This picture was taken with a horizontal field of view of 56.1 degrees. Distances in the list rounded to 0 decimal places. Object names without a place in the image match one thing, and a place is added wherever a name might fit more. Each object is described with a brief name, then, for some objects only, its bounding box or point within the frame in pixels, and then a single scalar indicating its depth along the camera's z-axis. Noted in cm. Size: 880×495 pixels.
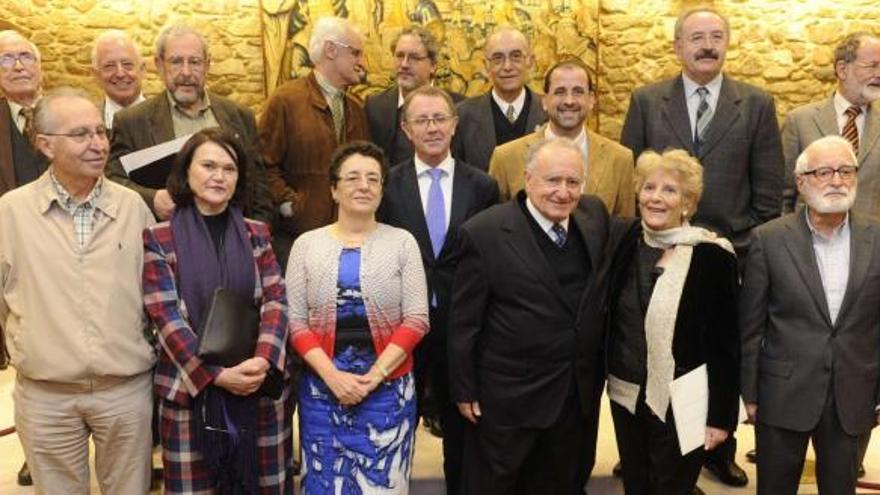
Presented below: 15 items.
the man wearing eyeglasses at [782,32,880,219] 363
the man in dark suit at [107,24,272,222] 329
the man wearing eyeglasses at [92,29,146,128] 379
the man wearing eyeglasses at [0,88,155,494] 245
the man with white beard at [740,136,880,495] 266
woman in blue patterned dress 266
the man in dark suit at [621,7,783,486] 348
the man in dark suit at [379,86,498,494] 303
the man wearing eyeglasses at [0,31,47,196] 367
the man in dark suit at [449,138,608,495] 267
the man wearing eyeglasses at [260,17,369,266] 361
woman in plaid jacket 253
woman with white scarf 263
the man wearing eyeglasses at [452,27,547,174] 384
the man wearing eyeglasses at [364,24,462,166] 388
